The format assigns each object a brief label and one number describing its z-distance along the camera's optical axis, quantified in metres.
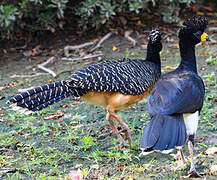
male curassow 6.79
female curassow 8.70
